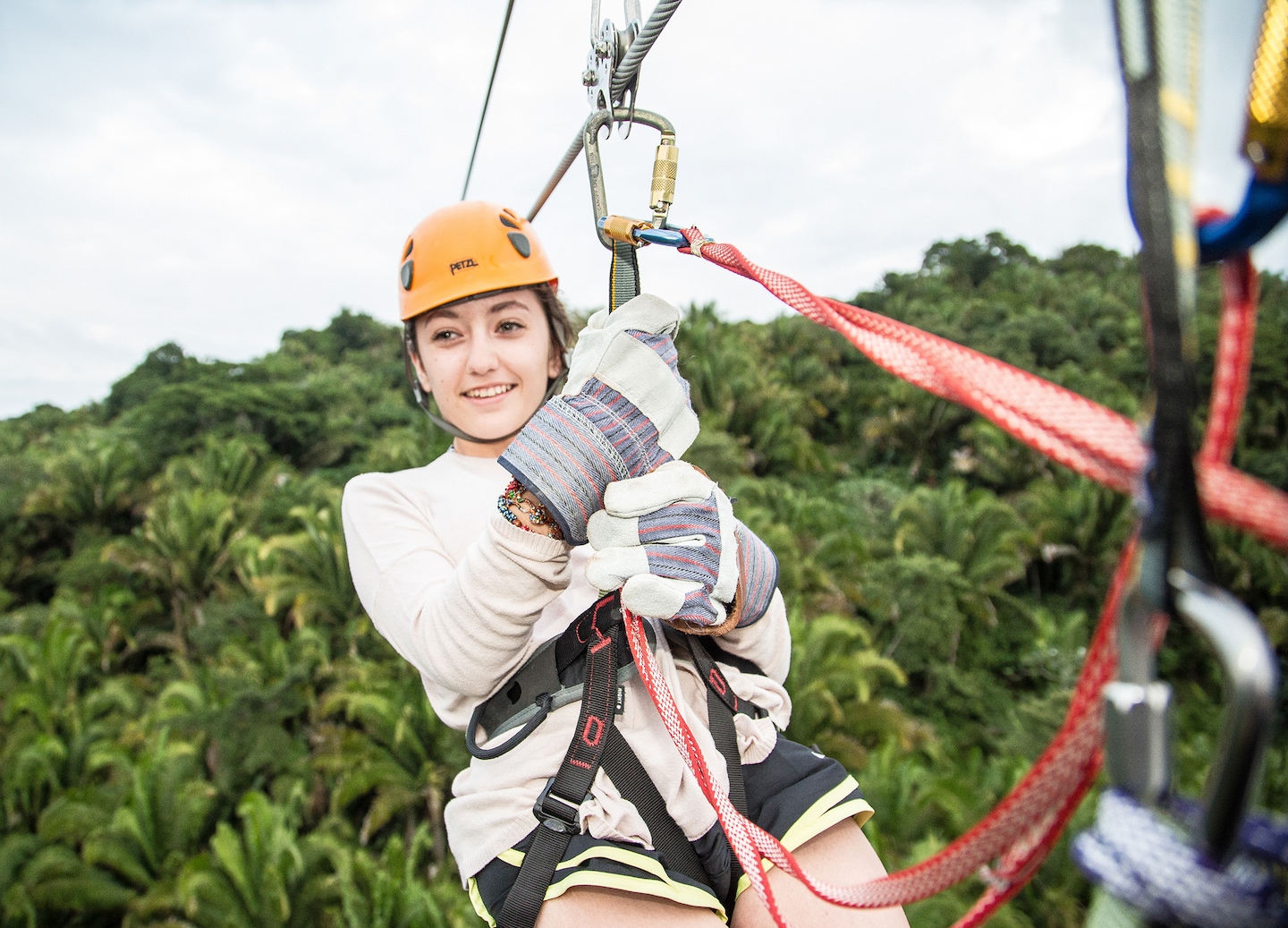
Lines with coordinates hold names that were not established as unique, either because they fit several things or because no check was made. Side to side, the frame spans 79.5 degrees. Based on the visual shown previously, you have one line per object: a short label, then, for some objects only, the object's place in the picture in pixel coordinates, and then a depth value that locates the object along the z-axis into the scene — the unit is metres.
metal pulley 1.40
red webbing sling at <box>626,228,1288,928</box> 0.54
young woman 1.40
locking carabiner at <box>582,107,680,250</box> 1.46
